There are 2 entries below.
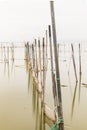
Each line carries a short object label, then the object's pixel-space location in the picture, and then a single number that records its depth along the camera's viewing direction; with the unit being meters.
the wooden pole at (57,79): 6.16
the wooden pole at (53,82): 7.27
